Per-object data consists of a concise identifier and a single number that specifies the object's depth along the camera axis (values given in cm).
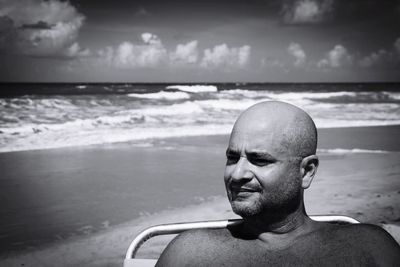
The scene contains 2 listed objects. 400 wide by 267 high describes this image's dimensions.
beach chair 195
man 144
